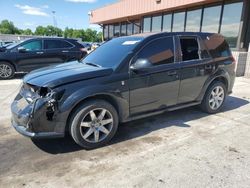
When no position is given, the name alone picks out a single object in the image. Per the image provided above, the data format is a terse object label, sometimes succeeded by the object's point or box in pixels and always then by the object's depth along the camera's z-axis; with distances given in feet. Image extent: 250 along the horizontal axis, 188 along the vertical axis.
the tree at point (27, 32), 349.33
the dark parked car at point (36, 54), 29.63
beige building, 31.40
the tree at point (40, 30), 339.07
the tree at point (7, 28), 319.76
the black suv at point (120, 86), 10.49
